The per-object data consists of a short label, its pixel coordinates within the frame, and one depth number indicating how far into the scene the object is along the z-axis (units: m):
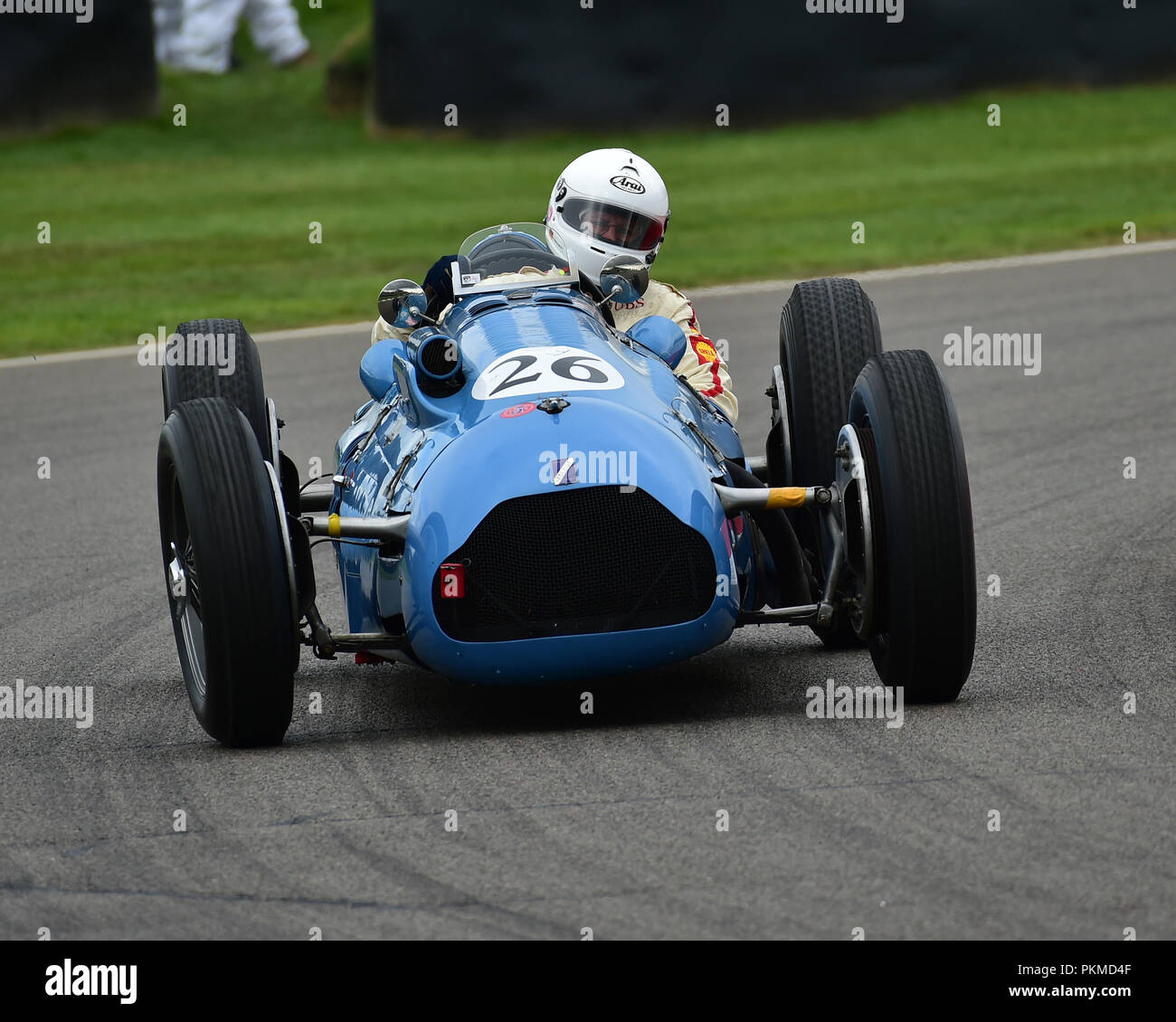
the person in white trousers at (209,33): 32.41
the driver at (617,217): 7.35
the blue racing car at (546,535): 5.47
